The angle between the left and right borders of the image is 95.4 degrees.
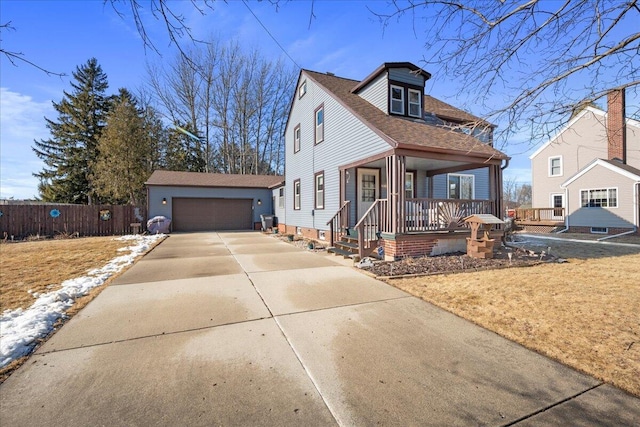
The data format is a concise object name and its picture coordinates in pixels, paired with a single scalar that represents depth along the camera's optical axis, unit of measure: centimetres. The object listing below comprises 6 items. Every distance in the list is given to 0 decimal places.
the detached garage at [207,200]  1795
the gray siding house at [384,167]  788
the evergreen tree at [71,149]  2586
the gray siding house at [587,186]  1517
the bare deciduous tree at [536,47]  303
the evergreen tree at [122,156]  2086
